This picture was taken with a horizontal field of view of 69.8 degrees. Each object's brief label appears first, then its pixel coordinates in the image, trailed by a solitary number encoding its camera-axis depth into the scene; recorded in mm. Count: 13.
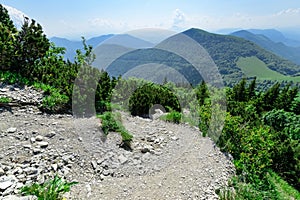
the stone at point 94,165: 6867
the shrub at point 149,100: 12805
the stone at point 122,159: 7320
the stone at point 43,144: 6946
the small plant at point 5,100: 8680
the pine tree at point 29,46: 10831
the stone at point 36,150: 6623
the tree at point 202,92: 25947
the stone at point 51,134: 7490
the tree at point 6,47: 10281
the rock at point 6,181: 5188
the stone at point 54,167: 6204
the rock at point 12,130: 7354
